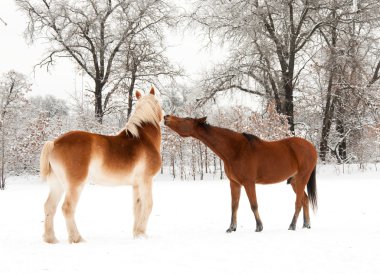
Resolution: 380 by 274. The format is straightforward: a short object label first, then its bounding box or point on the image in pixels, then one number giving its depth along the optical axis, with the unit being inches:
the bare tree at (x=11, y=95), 1127.2
